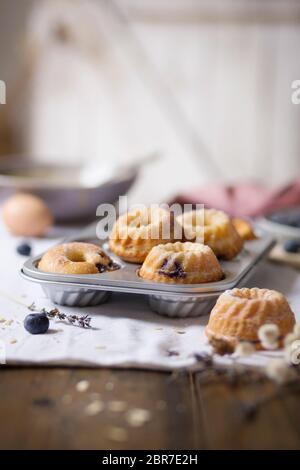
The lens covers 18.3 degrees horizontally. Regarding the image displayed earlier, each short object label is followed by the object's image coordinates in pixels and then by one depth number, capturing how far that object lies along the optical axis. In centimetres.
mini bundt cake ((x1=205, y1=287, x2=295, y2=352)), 70
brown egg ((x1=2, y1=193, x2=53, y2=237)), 107
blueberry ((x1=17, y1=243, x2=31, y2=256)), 99
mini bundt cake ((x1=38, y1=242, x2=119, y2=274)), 78
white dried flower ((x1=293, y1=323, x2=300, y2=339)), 67
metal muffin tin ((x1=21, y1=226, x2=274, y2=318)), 74
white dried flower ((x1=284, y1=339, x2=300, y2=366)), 66
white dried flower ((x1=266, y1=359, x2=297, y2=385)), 64
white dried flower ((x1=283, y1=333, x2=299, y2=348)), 67
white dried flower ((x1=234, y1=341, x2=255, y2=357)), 67
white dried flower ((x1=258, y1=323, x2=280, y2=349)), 67
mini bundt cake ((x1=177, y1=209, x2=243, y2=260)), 84
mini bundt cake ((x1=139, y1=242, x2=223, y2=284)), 75
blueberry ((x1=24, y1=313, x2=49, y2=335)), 73
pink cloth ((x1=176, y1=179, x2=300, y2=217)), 122
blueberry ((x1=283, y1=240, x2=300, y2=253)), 102
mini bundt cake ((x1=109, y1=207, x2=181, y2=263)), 81
